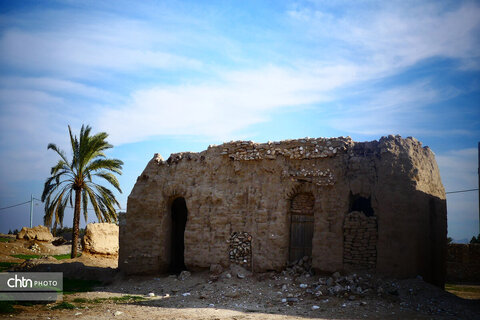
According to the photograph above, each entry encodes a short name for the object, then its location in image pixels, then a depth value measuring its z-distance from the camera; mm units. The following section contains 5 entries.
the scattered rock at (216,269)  14438
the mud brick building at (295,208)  12305
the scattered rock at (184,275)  14813
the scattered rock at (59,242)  28638
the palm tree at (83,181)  20141
